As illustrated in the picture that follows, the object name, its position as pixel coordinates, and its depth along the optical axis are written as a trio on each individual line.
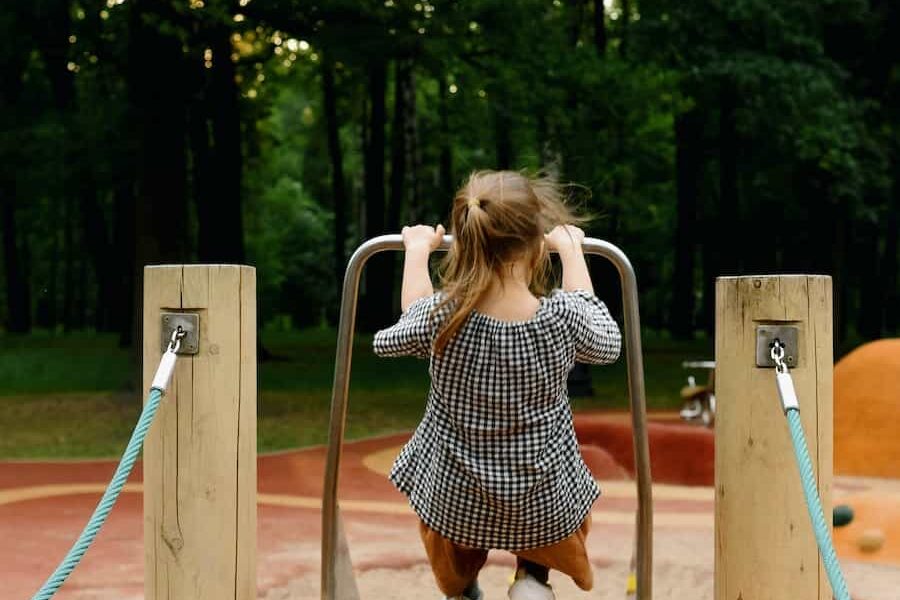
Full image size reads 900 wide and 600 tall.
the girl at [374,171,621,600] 2.76
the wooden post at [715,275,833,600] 3.02
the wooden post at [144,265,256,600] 3.06
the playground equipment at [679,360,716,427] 10.45
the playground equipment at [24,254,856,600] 3.03
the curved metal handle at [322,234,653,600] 3.16
